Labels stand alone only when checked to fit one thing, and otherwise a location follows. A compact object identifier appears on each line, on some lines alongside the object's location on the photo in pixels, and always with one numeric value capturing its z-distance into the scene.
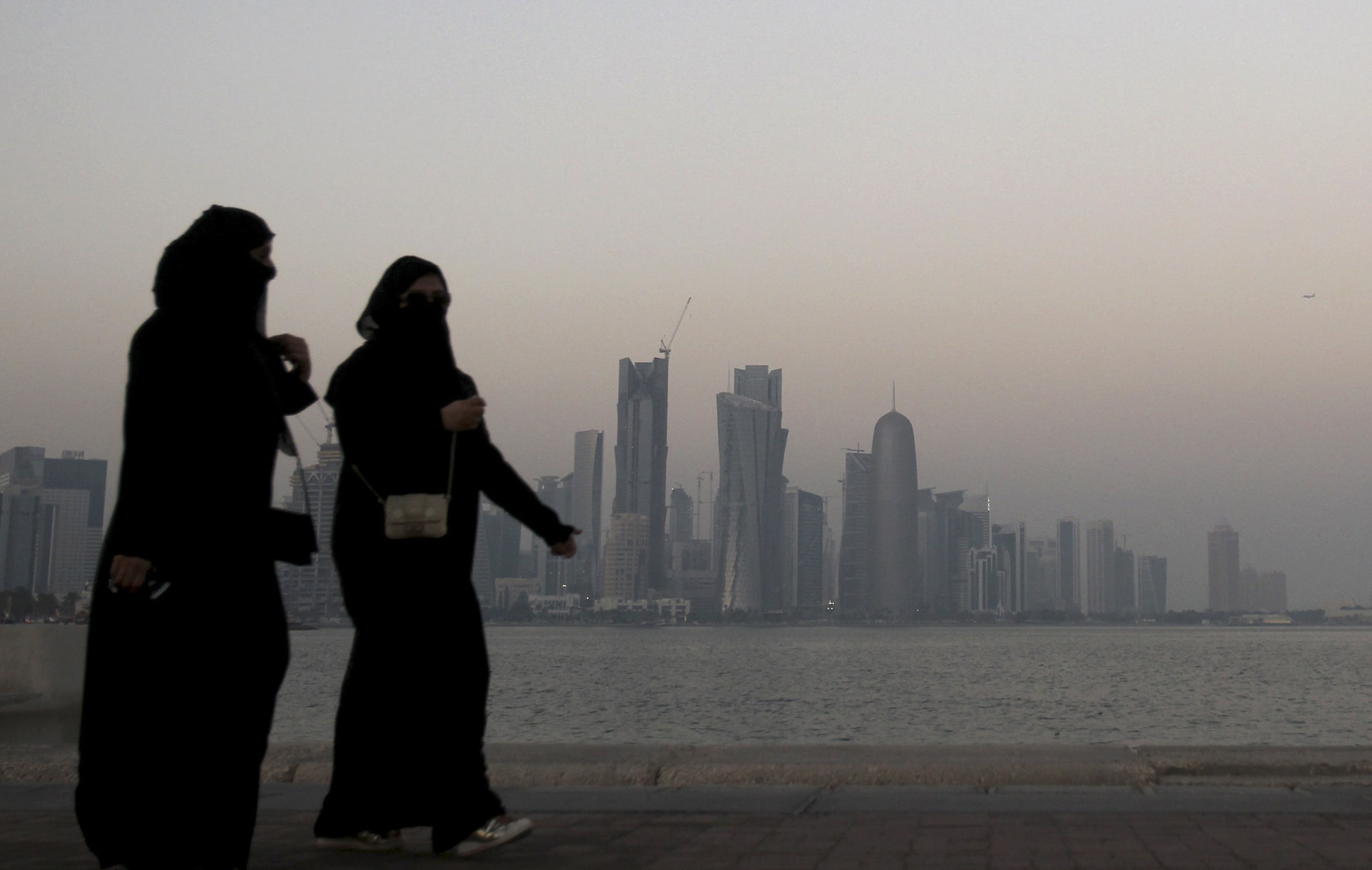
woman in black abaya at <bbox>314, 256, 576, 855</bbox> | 4.05
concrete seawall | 5.32
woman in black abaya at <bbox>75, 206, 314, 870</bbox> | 3.23
